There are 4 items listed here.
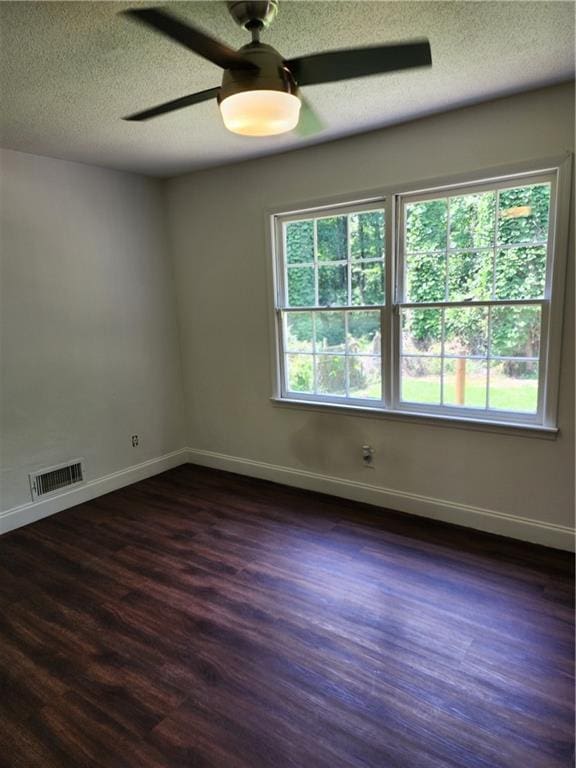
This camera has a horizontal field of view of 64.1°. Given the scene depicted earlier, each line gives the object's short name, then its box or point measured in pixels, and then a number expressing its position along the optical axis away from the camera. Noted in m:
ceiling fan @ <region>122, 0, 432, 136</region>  1.38
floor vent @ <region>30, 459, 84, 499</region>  3.35
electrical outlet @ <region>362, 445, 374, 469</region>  3.35
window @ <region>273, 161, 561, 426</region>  2.66
